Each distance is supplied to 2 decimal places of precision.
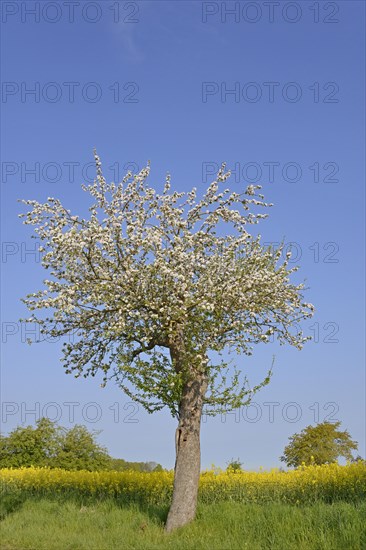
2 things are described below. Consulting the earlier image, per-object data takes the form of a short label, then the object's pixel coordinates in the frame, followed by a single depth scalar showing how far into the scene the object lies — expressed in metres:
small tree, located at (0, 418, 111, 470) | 36.69
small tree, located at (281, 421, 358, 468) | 46.84
